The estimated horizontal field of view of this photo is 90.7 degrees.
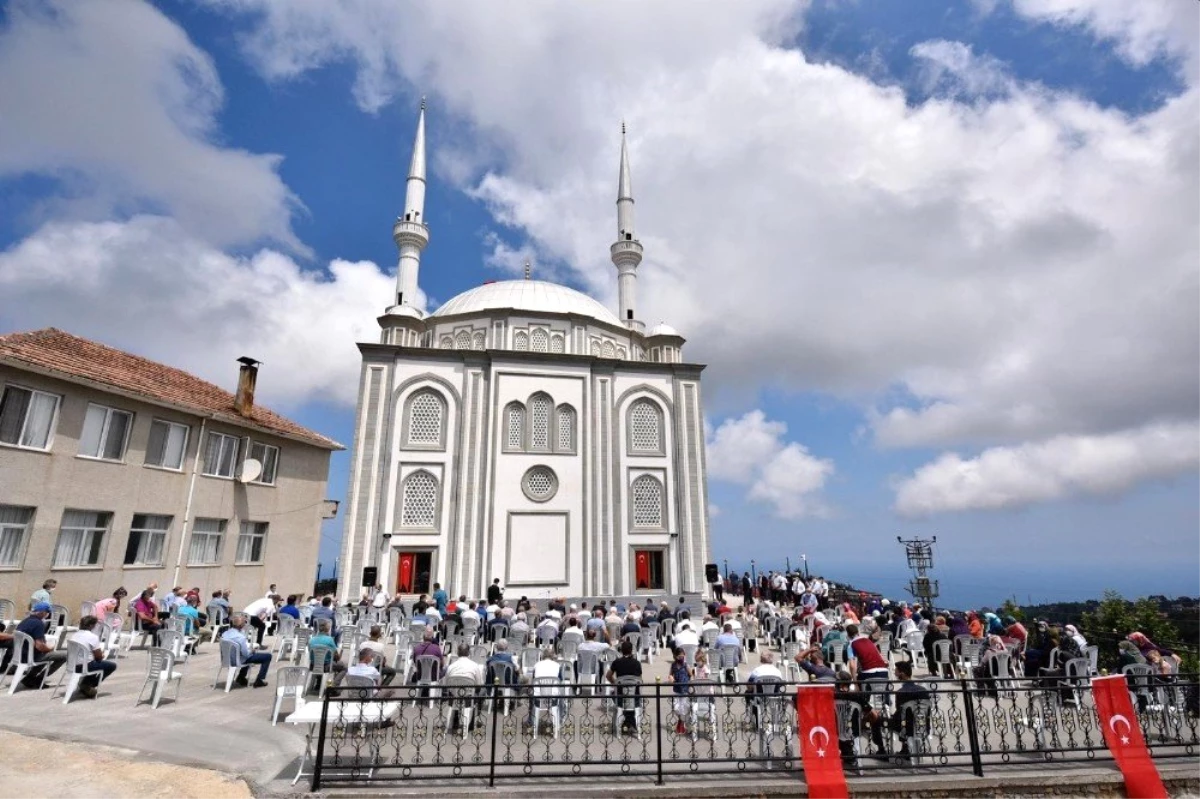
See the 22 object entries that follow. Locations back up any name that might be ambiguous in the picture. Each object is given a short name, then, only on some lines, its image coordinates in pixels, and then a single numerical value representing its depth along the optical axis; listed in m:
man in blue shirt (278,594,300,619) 12.31
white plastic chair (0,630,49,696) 8.34
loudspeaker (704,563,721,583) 24.81
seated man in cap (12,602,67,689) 8.59
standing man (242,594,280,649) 12.85
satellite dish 18.78
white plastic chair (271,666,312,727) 7.60
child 7.67
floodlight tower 23.89
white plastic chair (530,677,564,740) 7.12
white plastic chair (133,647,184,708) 8.09
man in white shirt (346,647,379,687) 7.15
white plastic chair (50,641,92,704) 8.06
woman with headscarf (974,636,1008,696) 8.57
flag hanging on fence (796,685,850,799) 5.93
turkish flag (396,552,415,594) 23.06
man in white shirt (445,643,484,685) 7.24
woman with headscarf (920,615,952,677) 10.60
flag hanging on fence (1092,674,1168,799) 6.30
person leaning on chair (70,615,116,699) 8.31
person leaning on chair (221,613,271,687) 9.33
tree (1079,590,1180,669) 14.51
